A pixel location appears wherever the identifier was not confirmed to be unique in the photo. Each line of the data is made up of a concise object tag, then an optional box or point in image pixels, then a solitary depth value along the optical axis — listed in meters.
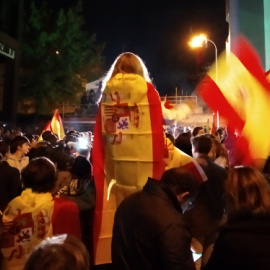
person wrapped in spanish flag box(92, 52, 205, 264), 3.14
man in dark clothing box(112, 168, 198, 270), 2.25
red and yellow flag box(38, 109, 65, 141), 9.88
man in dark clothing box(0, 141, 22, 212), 4.28
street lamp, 24.41
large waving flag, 4.06
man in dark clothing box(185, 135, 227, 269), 3.64
